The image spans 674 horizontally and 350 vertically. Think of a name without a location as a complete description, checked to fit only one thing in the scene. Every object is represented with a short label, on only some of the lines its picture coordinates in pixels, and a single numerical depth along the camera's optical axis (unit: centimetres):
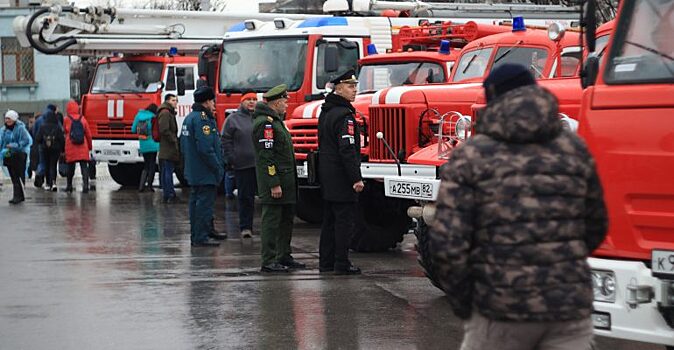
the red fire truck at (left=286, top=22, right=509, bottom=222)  1569
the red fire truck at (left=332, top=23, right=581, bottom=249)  1303
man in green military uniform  1253
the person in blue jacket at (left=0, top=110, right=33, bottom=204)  2227
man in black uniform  1208
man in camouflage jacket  525
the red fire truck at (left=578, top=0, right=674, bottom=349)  689
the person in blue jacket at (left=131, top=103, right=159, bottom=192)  2403
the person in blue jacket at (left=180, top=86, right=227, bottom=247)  1459
